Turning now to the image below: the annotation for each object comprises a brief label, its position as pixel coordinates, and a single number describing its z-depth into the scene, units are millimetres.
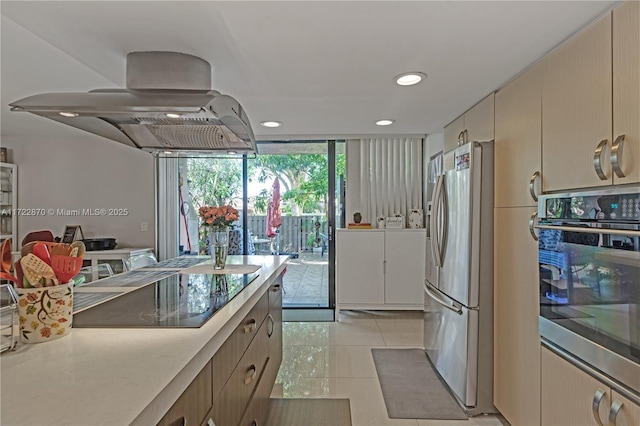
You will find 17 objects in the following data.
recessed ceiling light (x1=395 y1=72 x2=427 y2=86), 2078
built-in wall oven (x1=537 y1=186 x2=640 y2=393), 1195
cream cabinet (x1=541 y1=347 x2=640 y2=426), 1241
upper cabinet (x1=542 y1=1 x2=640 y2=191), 1225
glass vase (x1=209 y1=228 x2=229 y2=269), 2383
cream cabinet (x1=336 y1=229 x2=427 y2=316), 4230
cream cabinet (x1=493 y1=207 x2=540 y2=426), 1840
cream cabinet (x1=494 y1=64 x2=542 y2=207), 1825
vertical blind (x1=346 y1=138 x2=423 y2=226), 4586
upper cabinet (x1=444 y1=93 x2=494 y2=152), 2368
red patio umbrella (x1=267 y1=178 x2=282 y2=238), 4824
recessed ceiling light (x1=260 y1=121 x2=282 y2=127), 3371
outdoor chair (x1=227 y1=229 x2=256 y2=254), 4641
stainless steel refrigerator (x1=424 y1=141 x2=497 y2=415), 2264
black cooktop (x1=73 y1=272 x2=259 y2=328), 1202
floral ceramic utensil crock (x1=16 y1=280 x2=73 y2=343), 987
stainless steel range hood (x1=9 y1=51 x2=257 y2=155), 1438
